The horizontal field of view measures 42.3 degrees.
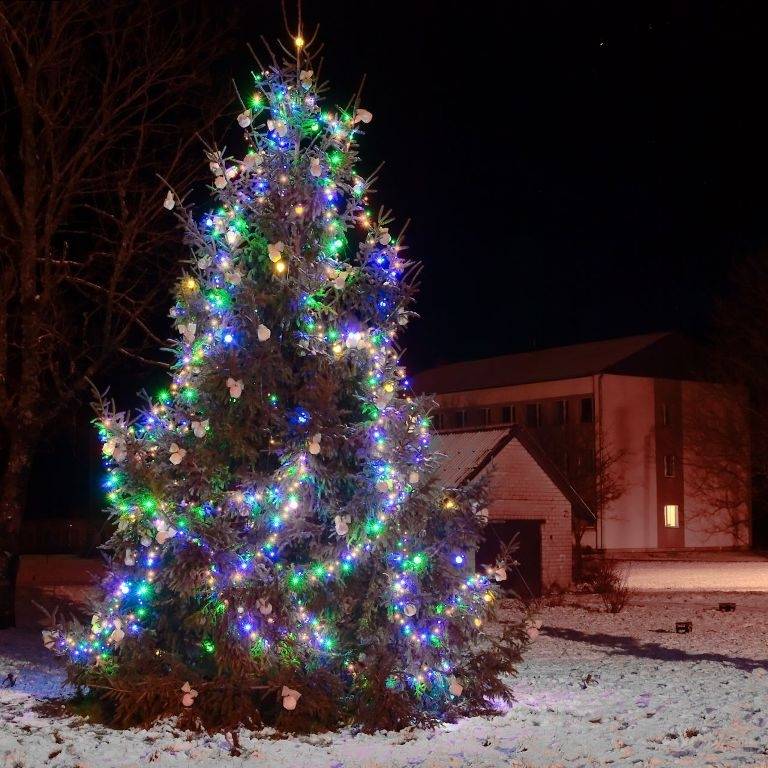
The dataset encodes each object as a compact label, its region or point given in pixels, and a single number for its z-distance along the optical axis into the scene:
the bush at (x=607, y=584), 19.93
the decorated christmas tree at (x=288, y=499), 8.52
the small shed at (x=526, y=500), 23.12
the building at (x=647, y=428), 48.91
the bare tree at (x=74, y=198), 15.94
